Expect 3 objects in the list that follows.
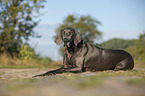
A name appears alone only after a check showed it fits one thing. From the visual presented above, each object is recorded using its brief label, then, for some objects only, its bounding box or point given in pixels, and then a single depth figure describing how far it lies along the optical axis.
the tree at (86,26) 24.49
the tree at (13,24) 18.02
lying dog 7.18
